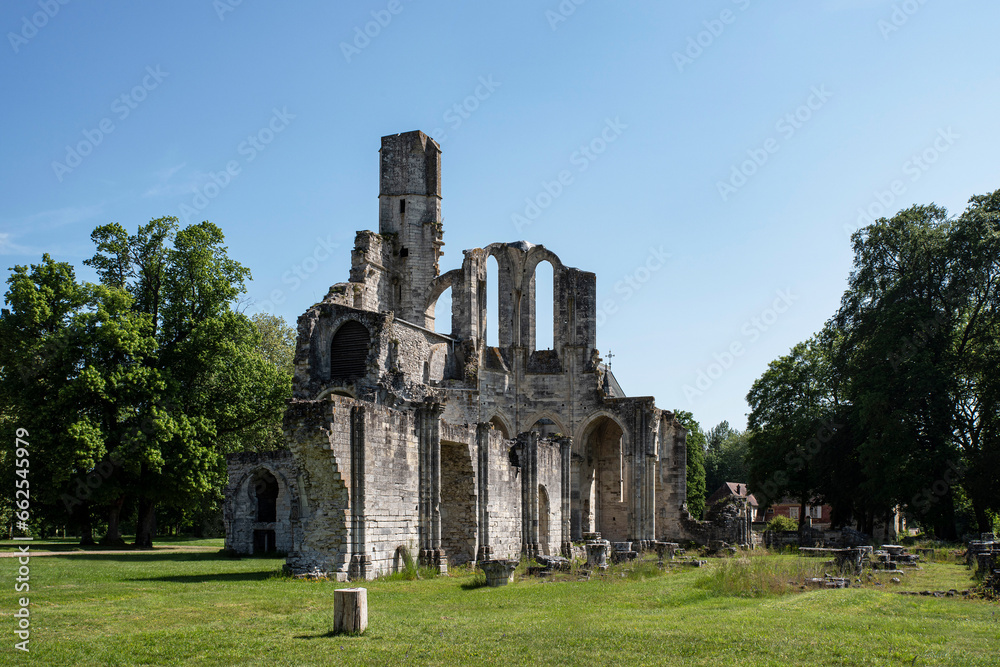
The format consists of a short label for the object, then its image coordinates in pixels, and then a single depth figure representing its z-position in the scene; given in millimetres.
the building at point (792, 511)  68388
